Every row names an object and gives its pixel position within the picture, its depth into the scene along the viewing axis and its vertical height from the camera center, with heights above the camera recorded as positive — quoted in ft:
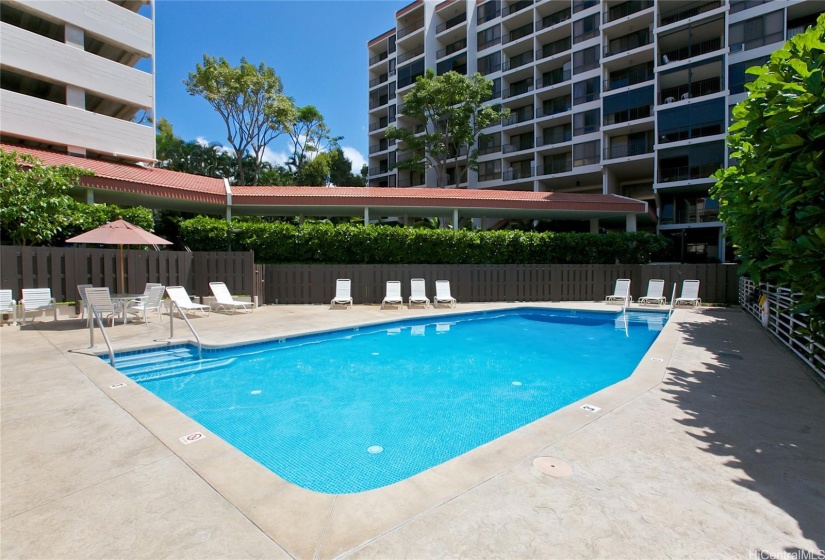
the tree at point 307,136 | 135.33 +45.04
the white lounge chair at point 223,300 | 41.63 -3.25
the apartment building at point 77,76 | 61.41 +32.03
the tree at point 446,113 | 106.11 +41.85
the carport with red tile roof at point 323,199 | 53.57 +10.25
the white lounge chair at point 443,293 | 50.26 -3.17
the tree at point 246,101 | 102.68 +44.03
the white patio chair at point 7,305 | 31.40 -2.75
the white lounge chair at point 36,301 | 32.24 -2.56
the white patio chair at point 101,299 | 28.14 -2.09
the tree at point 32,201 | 34.73 +6.00
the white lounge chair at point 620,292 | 53.36 -3.28
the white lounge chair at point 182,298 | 36.99 -2.74
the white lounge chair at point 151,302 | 33.72 -2.77
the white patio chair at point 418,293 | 49.65 -3.11
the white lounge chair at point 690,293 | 50.90 -3.29
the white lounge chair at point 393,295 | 48.55 -3.28
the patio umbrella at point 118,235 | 31.49 +2.65
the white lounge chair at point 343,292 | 48.52 -2.88
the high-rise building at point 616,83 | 85.66 +44.44
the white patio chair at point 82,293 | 31.07 -1.84
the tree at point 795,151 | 12.64 +3.84
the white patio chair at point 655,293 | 52.34 -3.42
